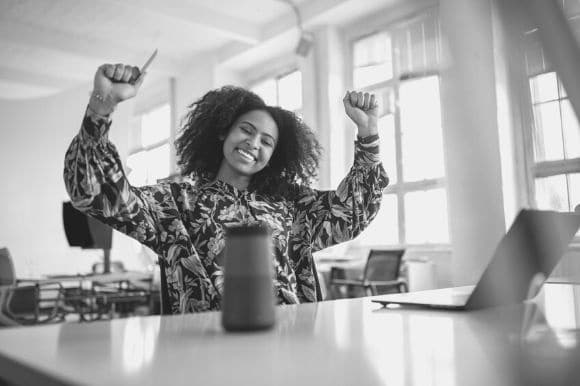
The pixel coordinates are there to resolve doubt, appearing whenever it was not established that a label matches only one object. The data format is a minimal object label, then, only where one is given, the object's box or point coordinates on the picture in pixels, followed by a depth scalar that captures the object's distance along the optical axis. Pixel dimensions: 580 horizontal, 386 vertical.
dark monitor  3.91
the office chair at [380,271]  4.75
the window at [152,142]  9.71
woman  1.05
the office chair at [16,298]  3.44
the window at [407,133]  5.89
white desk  0.43
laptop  0.48
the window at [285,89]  7.66
